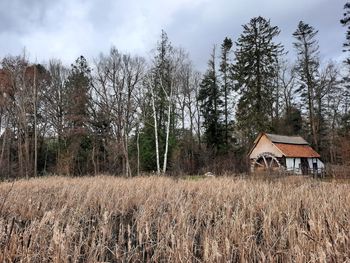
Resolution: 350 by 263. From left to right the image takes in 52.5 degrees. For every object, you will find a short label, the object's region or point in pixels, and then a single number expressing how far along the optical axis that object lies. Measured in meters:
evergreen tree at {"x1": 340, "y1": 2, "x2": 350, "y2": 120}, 27.46
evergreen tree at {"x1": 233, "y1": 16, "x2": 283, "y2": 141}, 34.78
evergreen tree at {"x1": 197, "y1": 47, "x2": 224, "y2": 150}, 37.09
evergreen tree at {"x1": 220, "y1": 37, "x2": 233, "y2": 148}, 38.59
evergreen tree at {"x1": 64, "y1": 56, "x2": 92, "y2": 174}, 33.59
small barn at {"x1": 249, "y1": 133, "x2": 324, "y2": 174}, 27.48
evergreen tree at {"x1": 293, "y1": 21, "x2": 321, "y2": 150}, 34.78
